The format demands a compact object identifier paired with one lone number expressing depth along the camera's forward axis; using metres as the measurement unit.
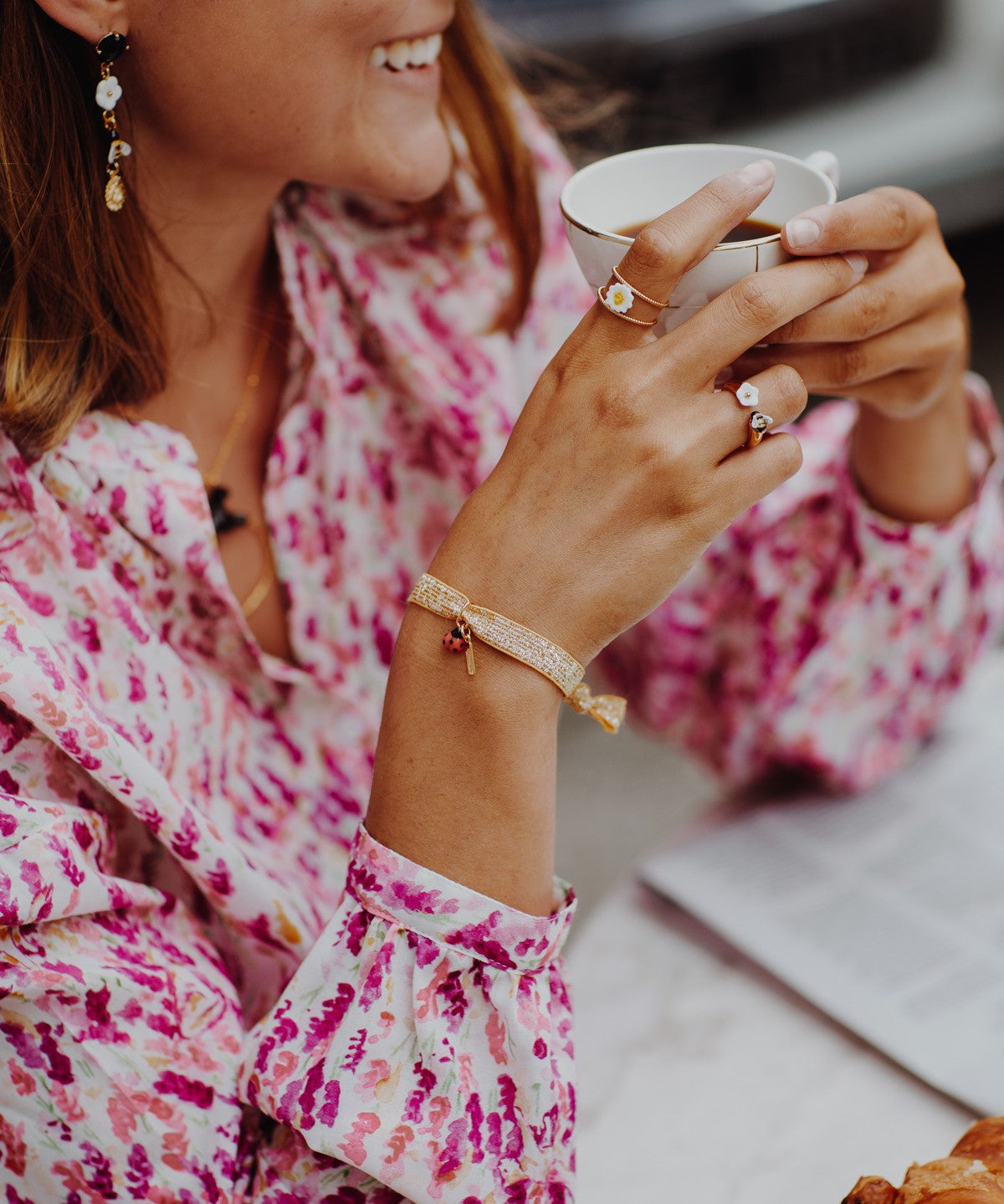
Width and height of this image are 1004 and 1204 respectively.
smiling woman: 0.73
